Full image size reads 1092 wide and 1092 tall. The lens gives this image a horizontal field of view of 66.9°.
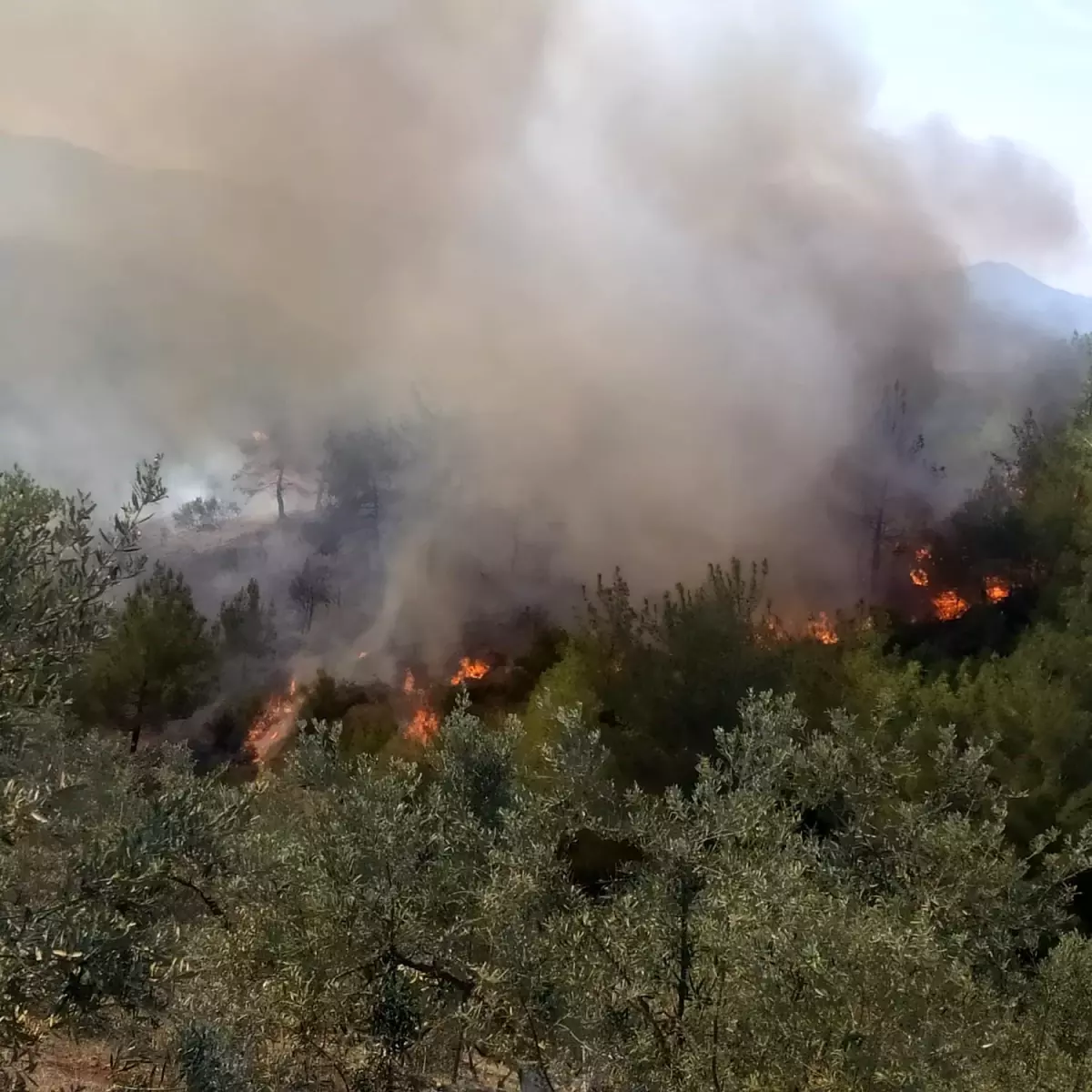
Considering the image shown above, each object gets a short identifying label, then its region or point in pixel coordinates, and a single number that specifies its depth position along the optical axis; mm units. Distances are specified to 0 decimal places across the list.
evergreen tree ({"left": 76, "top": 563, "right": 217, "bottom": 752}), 17484
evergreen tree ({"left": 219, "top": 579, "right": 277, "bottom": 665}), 25984
